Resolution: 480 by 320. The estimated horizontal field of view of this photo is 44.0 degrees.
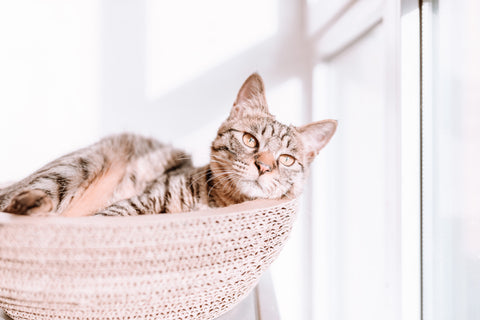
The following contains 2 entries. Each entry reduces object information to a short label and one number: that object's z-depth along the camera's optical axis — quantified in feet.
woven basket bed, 1.48
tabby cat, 1.87
